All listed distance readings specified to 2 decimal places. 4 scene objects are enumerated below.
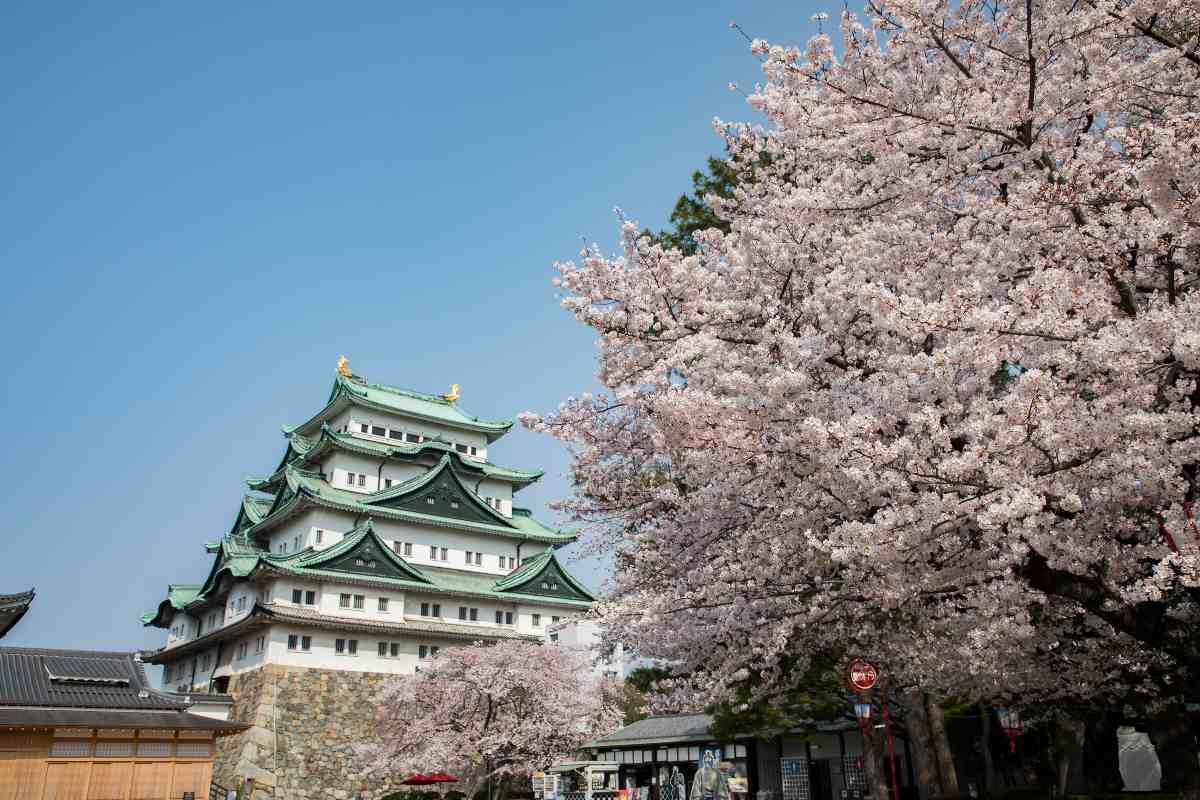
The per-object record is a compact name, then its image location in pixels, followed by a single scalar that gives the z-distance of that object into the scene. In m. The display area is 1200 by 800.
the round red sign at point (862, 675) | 11.85
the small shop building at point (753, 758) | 26.73
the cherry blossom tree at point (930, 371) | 7.19
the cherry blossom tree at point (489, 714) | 31.09
